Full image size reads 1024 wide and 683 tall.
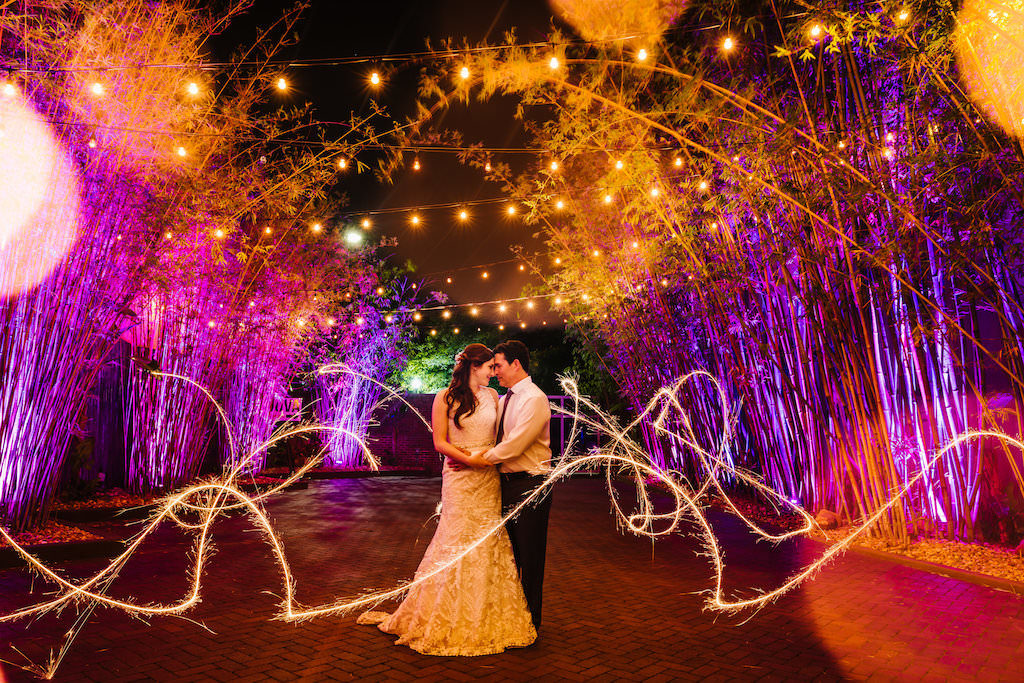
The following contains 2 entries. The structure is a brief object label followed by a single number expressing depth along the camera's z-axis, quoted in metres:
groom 3.56
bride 3.46
